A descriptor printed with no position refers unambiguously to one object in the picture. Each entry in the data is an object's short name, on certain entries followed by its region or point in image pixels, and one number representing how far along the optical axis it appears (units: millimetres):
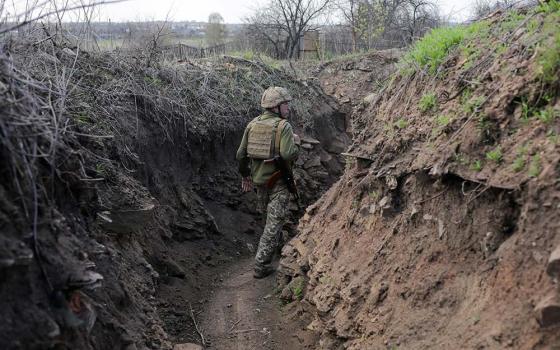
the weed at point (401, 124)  5551
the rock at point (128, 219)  5426
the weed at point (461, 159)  4238
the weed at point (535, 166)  3570
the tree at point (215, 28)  39525
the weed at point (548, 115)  3795
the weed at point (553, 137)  3627
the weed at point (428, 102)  5270
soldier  7234
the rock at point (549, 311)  3006
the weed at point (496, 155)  3982
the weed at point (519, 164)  3736
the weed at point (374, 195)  5485
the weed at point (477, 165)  4090
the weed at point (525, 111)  4031
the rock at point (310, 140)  11461
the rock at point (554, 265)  3080
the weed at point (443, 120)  4734
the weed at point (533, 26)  4619
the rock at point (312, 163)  10992
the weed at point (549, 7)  4680
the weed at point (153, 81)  9036
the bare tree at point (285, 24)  23797
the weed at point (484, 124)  4251
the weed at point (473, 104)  4475
